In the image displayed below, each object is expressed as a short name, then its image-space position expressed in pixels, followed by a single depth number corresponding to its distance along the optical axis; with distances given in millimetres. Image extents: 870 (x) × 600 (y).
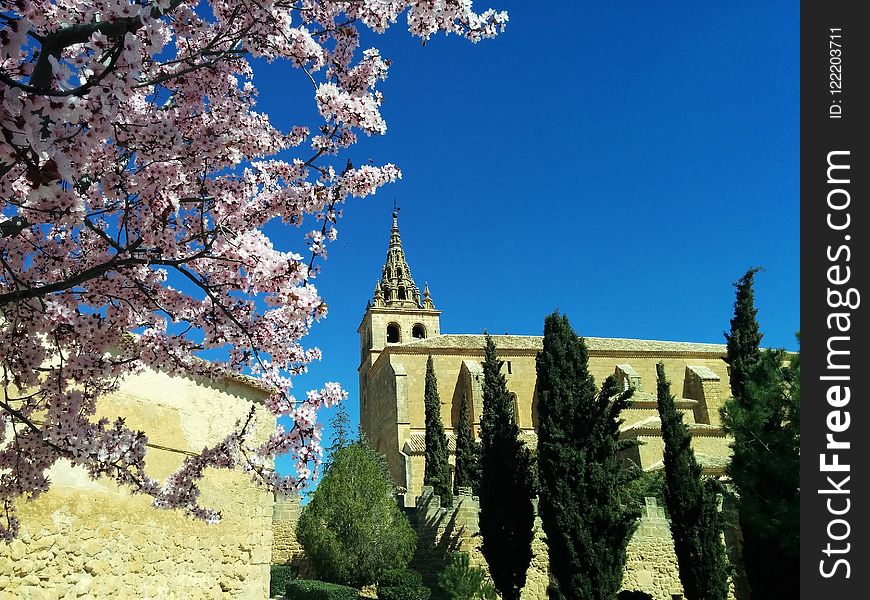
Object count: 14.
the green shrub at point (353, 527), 16156
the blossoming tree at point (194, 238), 3590
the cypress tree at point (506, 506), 15758
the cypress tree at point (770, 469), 12039
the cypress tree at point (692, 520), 15109
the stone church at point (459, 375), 33094
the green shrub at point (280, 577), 15820
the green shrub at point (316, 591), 13297
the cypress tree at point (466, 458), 24616
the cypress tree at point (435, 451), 25114
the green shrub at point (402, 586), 15539
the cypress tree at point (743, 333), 19833
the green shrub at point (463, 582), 13875
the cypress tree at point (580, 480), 14164
